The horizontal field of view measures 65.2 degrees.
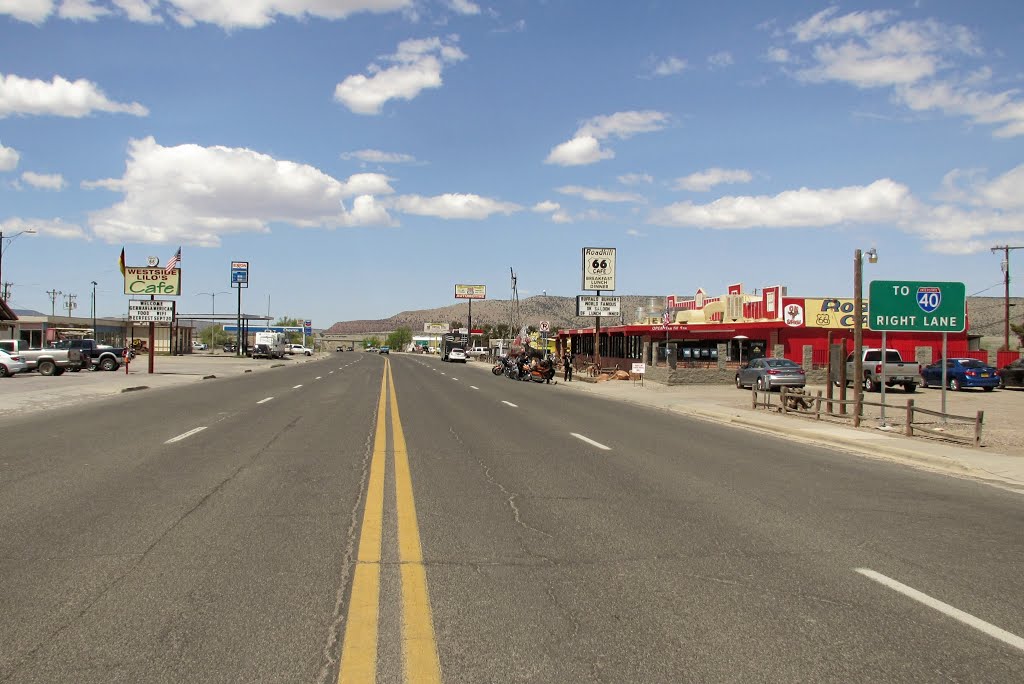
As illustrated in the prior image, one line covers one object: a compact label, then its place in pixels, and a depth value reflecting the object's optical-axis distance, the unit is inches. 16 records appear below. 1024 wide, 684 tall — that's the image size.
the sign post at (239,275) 3890.3
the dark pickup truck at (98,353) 1872.5
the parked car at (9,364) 1504.7
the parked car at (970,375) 1430.9
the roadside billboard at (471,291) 6127.0
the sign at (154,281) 1934.1
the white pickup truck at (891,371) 1334.9
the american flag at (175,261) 1888.3
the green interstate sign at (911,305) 740.6
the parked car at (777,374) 1343.5
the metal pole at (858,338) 770.8
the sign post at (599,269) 2059.5
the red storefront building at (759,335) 1820.9
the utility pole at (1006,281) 2114.9
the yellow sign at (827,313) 2112.5
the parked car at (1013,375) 1507.1
